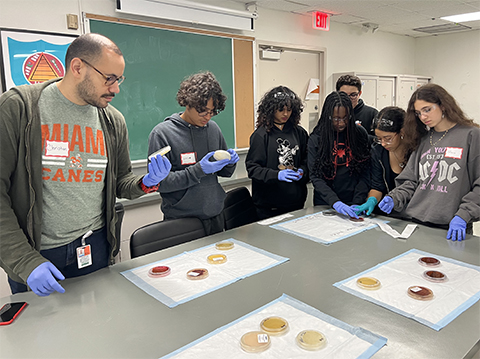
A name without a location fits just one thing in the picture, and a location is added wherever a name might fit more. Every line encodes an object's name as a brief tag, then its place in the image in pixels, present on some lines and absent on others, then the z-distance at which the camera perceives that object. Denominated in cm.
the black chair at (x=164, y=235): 167
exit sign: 417
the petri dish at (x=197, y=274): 129
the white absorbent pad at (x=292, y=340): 89
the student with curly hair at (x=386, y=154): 207
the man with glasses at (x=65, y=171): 120
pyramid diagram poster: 241
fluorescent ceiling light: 458
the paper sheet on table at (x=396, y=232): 169
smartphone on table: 104
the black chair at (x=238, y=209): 227
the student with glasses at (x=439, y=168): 173
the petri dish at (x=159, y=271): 132
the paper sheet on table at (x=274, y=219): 192
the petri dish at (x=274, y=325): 96
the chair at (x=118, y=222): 165
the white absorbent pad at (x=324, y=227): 171
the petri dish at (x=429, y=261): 135
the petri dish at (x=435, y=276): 123
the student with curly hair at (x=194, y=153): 190
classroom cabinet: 486
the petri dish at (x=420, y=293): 112
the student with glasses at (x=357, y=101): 295
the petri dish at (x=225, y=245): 157
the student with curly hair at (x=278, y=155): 241
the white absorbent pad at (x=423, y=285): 105
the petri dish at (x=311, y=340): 90
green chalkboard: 296
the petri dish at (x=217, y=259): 143
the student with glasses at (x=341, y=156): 219
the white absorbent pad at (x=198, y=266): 120
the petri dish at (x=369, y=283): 119
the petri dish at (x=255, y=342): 90
